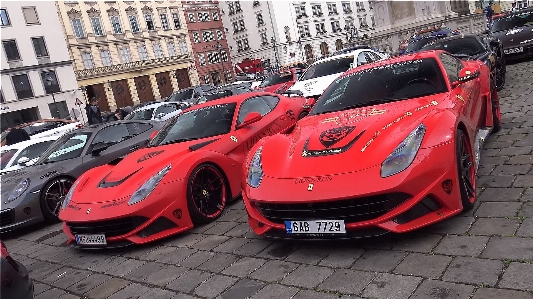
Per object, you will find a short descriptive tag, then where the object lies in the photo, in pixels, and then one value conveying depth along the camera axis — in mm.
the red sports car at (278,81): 17034
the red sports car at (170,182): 4602
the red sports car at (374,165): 3275
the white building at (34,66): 37781
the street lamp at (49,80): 40281
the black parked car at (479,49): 8320
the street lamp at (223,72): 63156
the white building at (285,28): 64688
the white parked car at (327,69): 11117
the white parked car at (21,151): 9047
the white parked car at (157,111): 13988
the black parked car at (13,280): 2900
